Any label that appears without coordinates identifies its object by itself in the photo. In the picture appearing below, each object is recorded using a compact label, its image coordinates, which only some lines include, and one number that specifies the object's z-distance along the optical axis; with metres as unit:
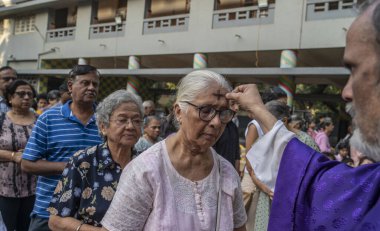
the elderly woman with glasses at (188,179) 1.67
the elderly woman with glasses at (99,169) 2.18
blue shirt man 2.75
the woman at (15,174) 3.65
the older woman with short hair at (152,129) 5.23
